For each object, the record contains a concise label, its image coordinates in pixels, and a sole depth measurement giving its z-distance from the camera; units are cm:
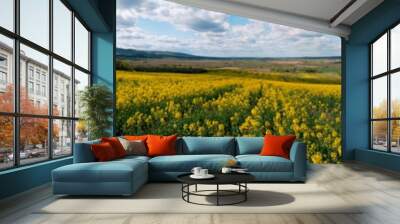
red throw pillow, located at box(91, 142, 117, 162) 572
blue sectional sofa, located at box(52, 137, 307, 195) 490
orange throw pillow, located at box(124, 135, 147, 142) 697
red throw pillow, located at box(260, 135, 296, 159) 648
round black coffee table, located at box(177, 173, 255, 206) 457
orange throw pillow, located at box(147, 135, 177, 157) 676
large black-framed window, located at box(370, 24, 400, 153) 801
